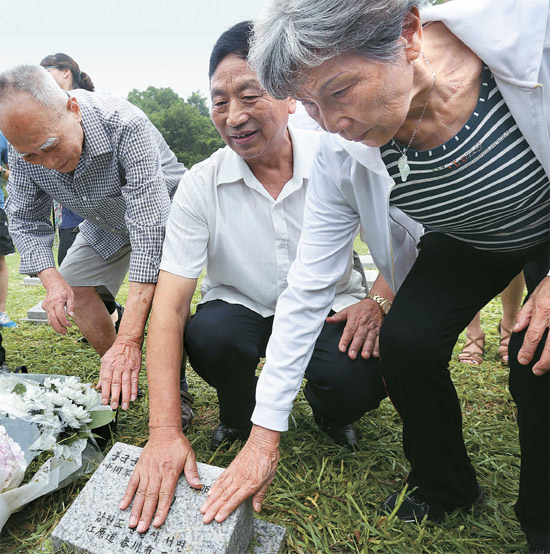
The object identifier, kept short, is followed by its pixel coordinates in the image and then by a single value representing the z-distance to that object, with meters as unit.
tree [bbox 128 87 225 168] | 38.44
